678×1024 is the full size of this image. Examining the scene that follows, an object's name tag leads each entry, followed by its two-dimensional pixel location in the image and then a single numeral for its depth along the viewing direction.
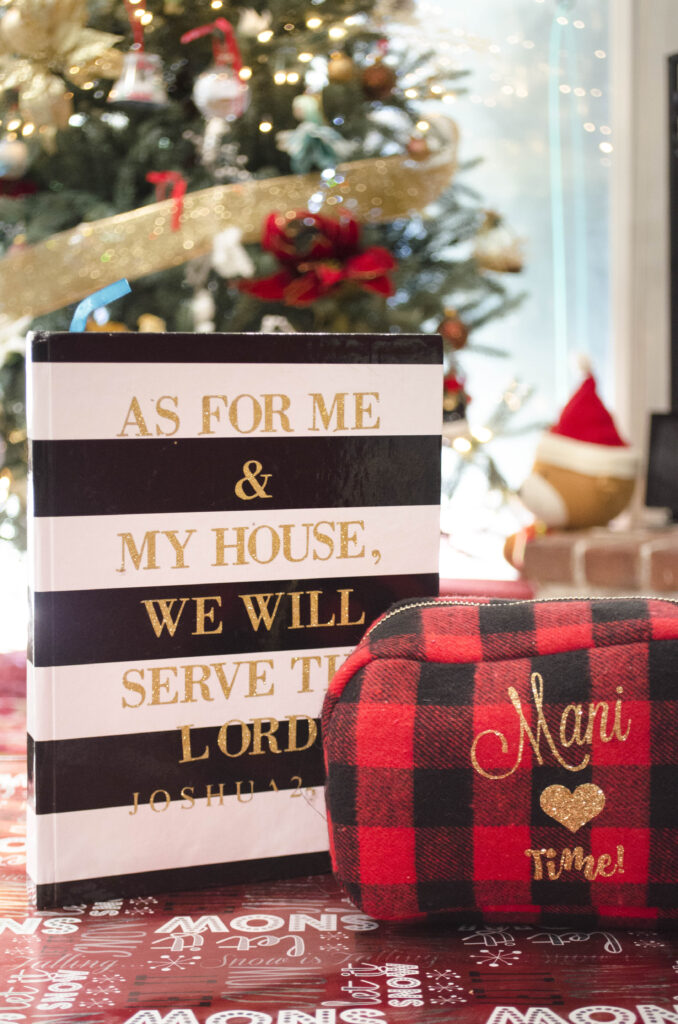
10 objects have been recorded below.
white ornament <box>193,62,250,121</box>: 1.46
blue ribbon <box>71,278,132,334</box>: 0.56
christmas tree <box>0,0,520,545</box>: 1.56
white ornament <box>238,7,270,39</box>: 1.61
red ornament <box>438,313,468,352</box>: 1.85
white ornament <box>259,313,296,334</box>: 1.75
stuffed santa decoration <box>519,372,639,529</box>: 2.17
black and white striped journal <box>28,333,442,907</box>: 0.53
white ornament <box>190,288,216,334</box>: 1.65
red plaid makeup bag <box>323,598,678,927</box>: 0.47
